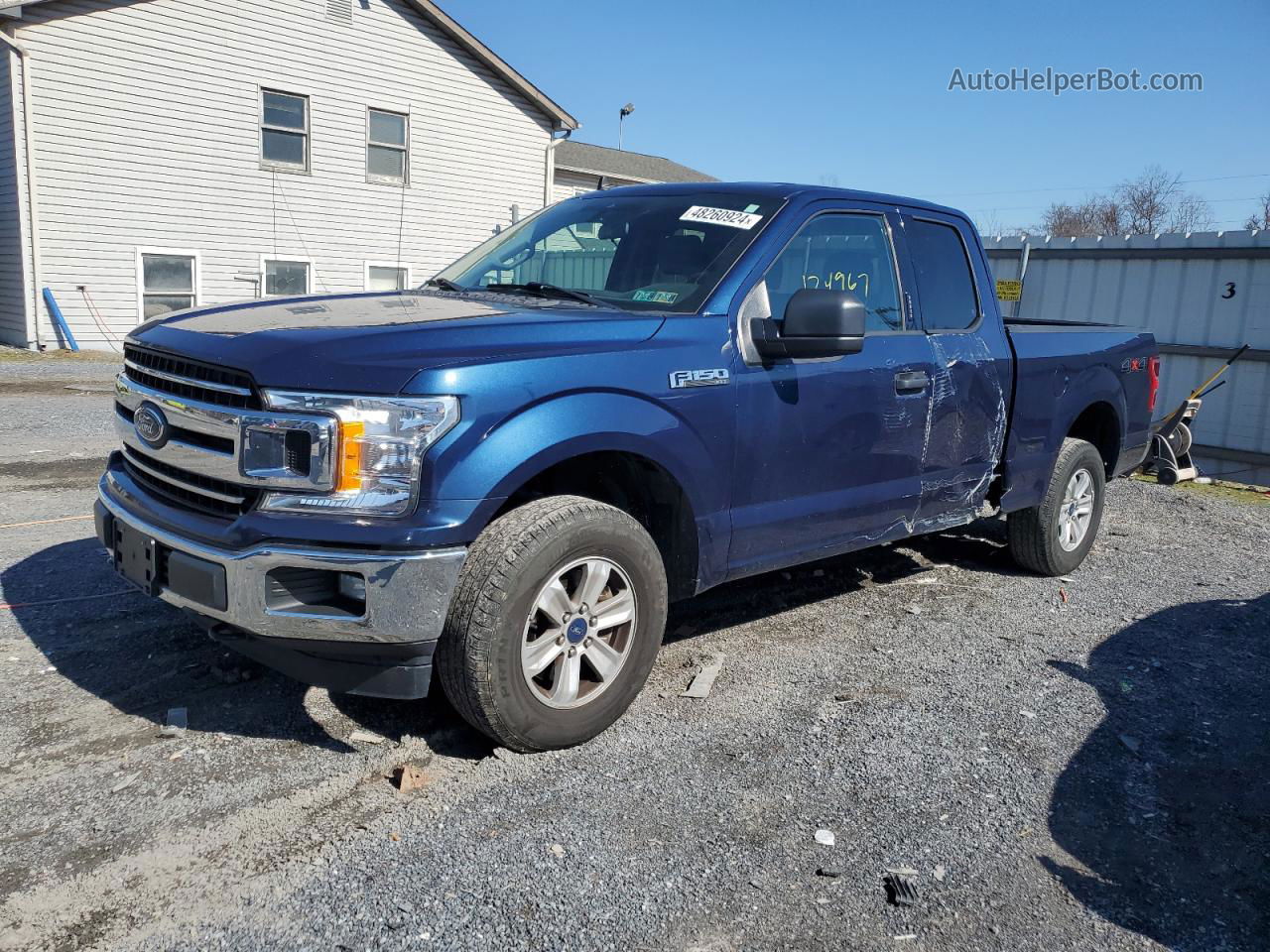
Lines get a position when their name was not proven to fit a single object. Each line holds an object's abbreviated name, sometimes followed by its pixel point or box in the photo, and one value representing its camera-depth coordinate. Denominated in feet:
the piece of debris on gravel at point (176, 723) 11.62
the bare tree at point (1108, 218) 125.29
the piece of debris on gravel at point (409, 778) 10.74
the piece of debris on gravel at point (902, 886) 9.25
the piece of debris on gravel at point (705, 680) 13.66
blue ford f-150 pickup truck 10.03
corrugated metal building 35.91
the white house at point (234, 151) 50.21
